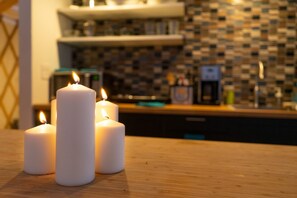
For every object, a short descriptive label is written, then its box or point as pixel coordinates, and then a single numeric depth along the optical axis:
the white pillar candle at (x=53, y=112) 0.65
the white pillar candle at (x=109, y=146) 0.57
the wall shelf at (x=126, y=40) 2.37
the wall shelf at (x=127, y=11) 2.37
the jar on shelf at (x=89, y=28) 2.62
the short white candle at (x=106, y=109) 0.65
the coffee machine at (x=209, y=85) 2.37
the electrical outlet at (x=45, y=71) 2.33
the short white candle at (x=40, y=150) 0.56
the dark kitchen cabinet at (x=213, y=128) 1.91
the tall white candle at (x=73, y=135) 0.50
